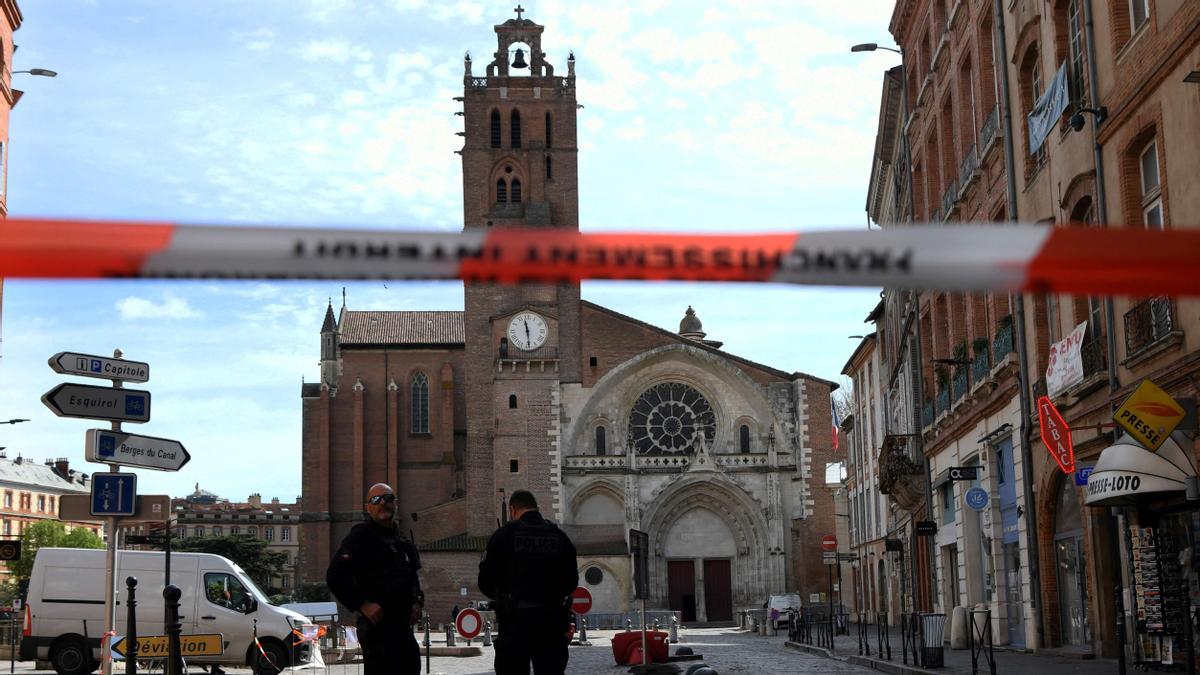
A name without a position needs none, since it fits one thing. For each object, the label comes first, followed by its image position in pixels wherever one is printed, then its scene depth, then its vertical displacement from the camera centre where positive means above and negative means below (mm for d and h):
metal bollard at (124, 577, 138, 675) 11164 -518
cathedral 61812 +5712
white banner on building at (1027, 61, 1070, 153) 18031 +5714
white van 22359 -487
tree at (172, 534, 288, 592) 84062 +1299
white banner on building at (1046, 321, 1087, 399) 17703 +2385
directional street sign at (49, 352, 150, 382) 11641 +1711
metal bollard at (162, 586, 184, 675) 11000 -500
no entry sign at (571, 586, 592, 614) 20531 -503
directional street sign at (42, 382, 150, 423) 11367 +1406
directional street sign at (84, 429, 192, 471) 11805 +1043
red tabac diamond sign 17062 +1415
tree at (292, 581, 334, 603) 65750 -882
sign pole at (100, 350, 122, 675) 11570 -76
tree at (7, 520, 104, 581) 91375 +2563
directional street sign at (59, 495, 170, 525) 12170 +578
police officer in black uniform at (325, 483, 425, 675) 8820 -98
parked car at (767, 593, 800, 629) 47259 -1543
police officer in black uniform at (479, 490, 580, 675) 9273 -147
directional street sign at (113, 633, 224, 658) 16953 -833
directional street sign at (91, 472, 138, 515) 12000 +678
